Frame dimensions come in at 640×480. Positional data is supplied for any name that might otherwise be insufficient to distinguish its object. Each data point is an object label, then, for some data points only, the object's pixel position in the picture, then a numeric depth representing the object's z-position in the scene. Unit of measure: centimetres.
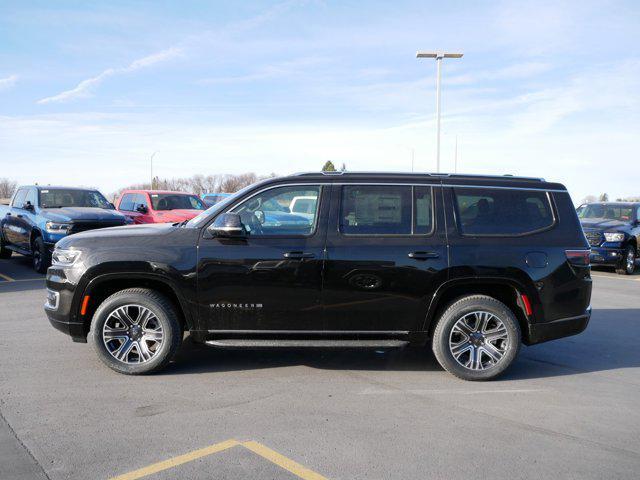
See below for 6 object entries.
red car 1436
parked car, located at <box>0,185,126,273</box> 1162
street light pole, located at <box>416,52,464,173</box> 2430
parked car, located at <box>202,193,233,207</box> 2714
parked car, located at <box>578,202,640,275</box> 1404
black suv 516
